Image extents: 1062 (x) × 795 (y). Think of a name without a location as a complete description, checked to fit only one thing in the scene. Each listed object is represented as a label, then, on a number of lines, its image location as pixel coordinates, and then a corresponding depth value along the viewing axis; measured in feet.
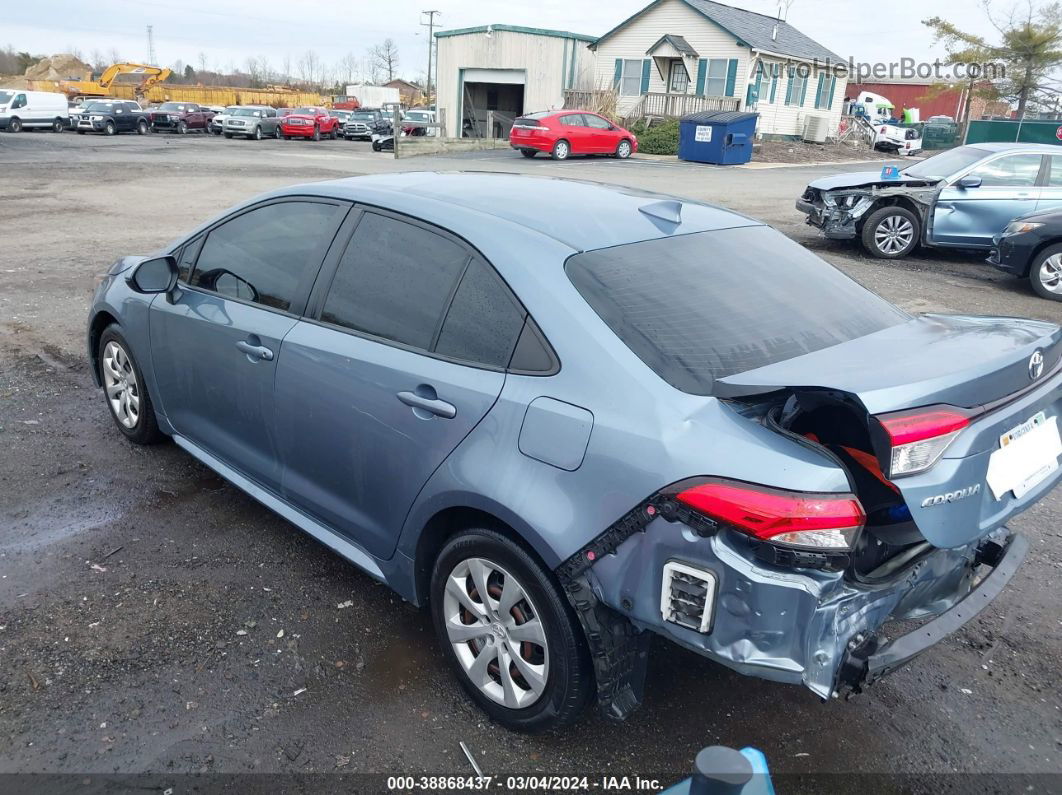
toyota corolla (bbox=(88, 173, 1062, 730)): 6.98
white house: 113.60
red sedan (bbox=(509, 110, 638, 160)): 88.79
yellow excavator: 175.32
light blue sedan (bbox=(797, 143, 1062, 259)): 35.73
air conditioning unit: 124.77
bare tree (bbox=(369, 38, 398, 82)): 323.78
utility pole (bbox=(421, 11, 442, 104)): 210.18
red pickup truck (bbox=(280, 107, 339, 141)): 123.95
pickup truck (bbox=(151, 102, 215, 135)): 126.72
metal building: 124.36
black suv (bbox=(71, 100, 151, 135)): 116.16
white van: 108.37
